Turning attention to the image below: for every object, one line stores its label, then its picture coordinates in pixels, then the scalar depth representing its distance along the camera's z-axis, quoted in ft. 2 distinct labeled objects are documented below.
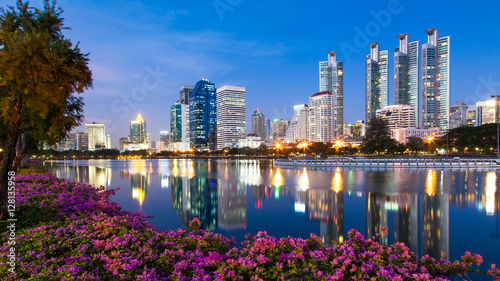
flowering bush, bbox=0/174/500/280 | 11.19
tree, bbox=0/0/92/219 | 17.48
